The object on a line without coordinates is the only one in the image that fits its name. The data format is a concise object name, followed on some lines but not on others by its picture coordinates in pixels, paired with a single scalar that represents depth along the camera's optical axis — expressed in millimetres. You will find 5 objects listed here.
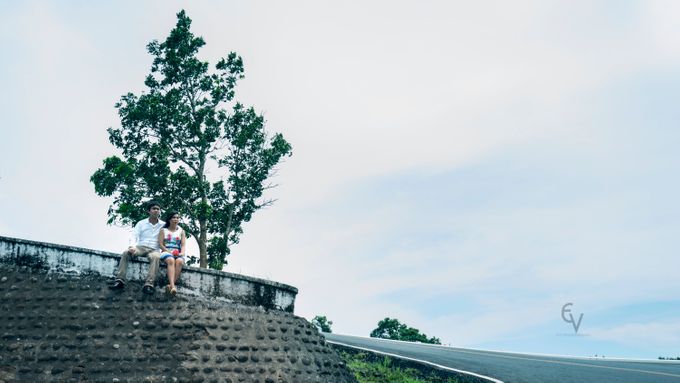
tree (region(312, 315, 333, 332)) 31577
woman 10492
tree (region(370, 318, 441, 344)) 33356
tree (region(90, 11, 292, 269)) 19531
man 10312
